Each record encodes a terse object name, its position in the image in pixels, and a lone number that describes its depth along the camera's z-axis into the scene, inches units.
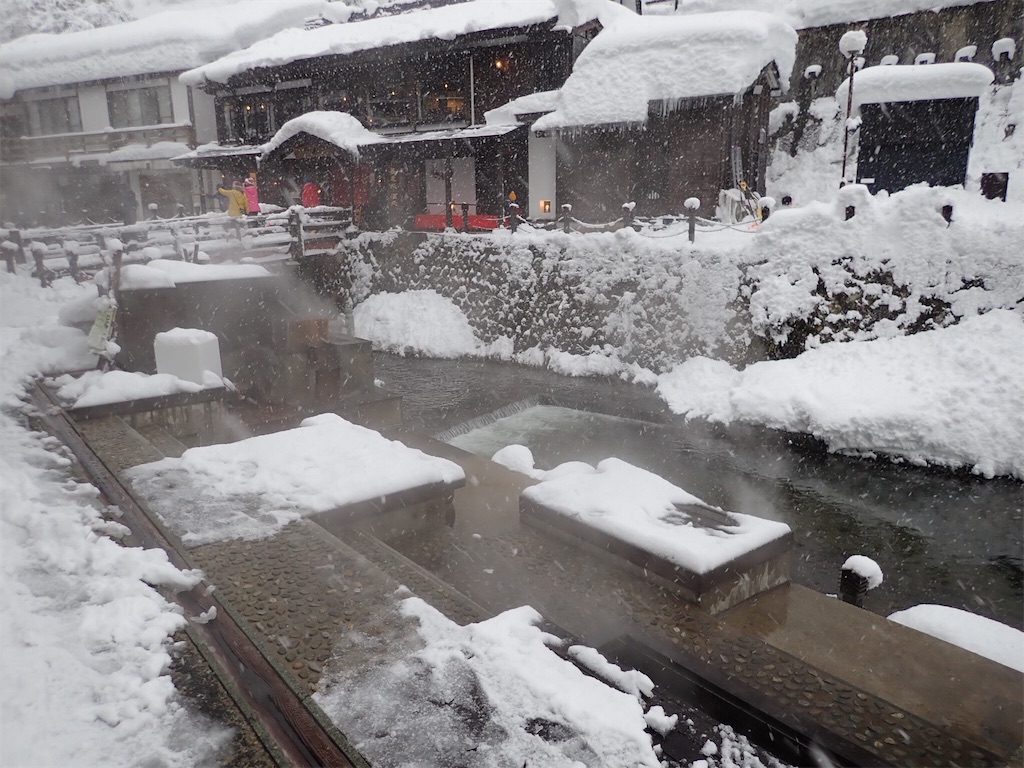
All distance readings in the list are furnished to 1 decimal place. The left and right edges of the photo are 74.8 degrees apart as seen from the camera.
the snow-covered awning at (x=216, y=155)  979.3
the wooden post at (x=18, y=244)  682.2
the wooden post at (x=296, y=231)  790.9
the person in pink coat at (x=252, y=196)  881.3
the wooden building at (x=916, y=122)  554.9
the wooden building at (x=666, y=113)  703.7
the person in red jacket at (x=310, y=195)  909.2
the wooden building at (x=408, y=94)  835.4
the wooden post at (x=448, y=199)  793.6
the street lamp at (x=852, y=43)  521.3
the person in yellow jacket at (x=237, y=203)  837.4
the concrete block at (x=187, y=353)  341.7
